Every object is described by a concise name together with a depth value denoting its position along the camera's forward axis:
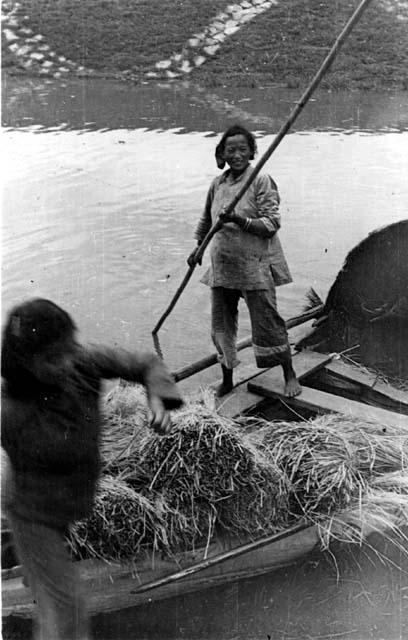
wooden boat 2.76
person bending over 2.33
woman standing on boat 3.95
